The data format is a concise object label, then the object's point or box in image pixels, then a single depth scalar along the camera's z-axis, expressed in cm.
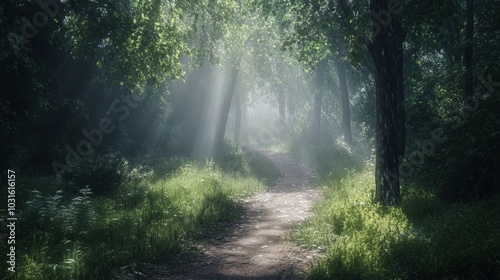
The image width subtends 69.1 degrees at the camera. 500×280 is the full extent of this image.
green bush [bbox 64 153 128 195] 1270
